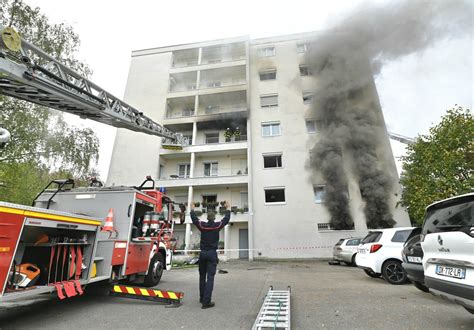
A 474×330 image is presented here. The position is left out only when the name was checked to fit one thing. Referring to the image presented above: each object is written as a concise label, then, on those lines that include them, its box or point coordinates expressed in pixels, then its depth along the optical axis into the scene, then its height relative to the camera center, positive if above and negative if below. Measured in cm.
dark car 434 -16
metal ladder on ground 317 -86
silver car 1160 -2
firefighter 457 -6
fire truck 343 +42
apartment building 1681 +769
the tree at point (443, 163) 1161 +397
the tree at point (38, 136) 1005 +478
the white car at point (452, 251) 282 -2
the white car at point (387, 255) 657 -14
